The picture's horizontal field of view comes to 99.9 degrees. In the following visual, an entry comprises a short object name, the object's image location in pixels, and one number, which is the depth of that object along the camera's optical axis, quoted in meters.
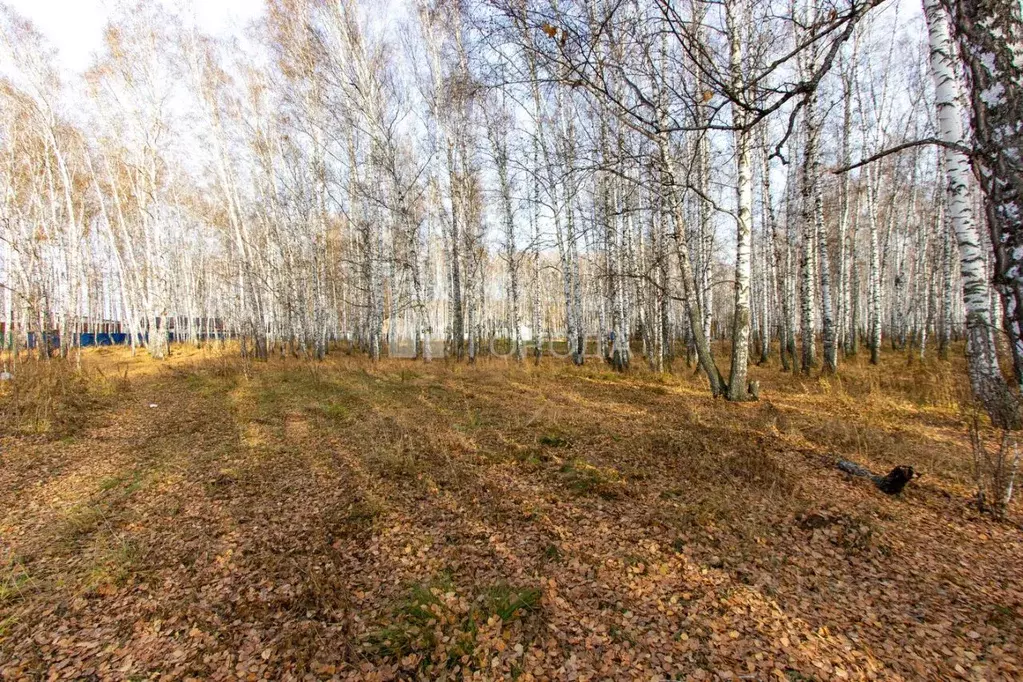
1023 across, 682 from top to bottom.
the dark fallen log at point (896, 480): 3.71
